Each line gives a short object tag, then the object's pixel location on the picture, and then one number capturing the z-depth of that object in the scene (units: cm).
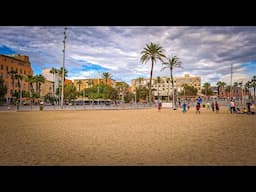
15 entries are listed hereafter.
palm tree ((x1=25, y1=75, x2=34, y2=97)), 5992
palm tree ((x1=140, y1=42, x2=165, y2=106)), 4562
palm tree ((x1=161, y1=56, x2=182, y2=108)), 4459
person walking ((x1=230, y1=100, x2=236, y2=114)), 2173
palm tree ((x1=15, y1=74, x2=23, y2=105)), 5848
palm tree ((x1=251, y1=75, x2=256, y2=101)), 7850
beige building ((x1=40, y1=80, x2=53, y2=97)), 8750
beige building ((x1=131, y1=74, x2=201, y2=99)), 12312
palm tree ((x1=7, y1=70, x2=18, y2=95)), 5848
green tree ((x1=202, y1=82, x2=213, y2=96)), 10784
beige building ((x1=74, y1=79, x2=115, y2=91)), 11548
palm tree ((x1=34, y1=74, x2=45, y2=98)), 6114
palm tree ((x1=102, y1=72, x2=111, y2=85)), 8138
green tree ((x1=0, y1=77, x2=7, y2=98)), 4436
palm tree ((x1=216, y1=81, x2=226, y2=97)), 11152
